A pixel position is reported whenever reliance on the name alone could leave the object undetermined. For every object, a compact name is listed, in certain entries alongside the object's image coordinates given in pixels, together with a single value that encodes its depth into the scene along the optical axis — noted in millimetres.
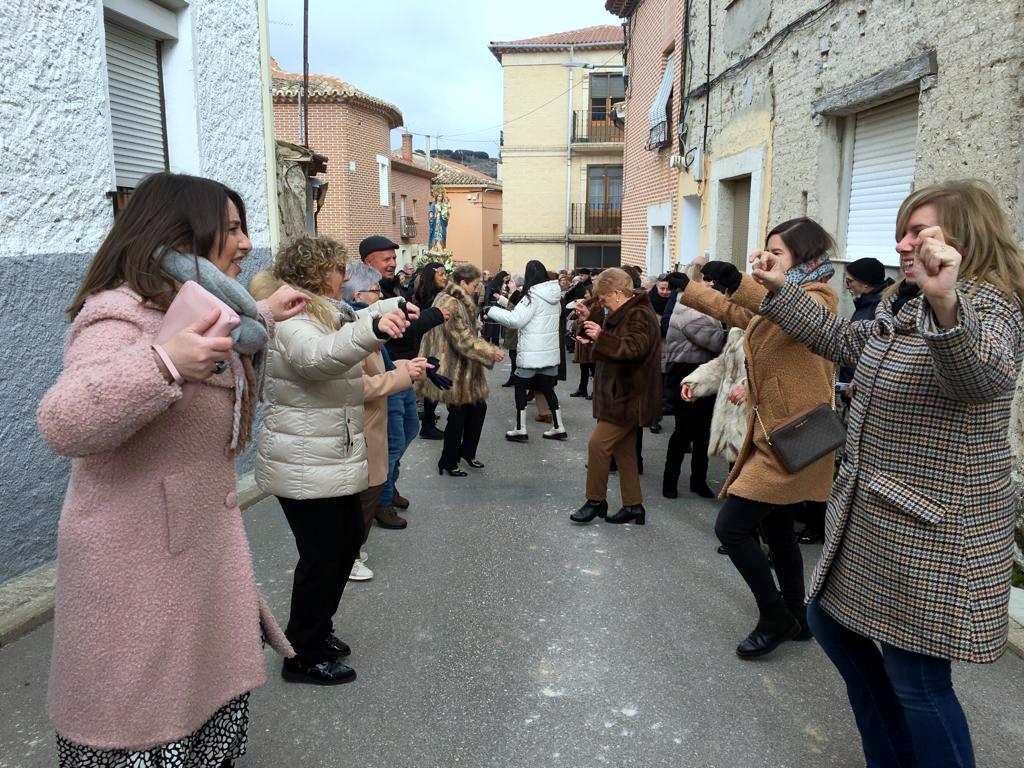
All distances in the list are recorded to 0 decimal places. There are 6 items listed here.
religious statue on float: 31938
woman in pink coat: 1659
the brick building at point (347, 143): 24891
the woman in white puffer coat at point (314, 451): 2914
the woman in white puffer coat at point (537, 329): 7383
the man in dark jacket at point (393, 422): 5094
